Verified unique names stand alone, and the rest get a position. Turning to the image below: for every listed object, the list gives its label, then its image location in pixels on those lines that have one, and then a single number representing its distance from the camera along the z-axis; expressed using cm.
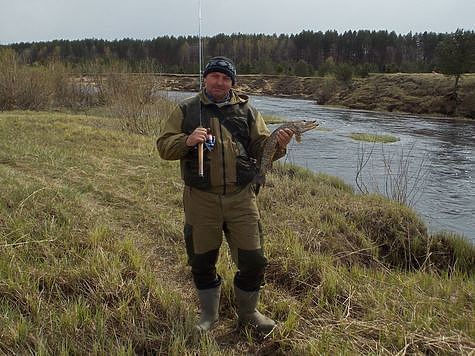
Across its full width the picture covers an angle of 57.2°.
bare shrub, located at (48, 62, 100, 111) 2683
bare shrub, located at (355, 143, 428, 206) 838
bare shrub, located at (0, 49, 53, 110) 2230
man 300
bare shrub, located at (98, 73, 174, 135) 1587
